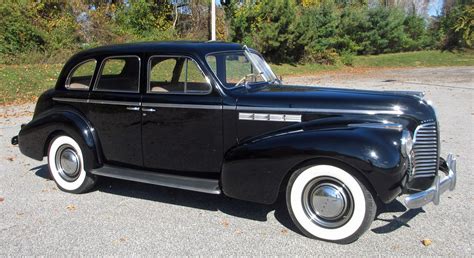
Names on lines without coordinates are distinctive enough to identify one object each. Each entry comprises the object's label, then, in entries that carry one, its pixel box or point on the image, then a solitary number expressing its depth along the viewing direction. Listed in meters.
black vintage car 3.73
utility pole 20.59
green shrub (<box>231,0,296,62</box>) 27.06
